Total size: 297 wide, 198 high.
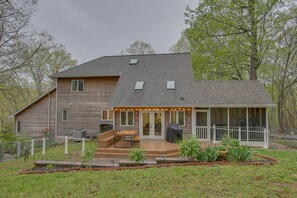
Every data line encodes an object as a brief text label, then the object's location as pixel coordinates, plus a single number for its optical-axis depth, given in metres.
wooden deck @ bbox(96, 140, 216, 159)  8.98
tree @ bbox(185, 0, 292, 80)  15.77
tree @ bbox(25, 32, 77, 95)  24.73
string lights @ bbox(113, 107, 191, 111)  12.56
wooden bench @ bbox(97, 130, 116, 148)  9.98
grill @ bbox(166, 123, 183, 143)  11.39
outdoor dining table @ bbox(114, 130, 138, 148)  10.17
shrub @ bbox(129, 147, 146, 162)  7.12
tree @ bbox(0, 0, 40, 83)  11.54
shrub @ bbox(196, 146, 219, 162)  7.02
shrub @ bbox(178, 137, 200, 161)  7.06
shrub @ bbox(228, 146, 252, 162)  6.85
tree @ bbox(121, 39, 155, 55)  26.08
